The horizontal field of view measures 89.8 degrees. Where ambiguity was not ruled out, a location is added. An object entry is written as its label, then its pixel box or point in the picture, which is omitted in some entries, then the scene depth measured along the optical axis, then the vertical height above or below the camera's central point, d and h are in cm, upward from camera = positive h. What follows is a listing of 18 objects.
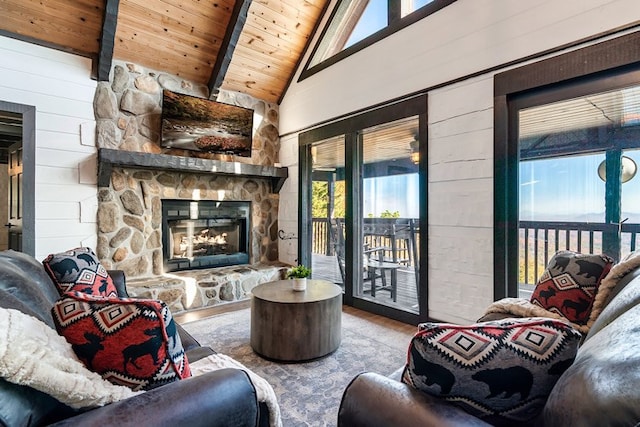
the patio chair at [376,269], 351 -64
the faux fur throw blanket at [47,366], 77 -39
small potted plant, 264 -53
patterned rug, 184 -110
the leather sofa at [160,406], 78 -53
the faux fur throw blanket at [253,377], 114 -64
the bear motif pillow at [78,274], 178 -35
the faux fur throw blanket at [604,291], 148 -37
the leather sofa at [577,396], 57 -38
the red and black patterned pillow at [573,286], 166 -40
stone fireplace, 357 +14
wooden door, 347 +19
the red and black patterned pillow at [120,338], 98 -38
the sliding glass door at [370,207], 324 +6
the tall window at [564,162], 213 +37
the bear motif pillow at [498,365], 81 -39
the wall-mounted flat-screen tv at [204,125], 388 +113
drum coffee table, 234 -84
